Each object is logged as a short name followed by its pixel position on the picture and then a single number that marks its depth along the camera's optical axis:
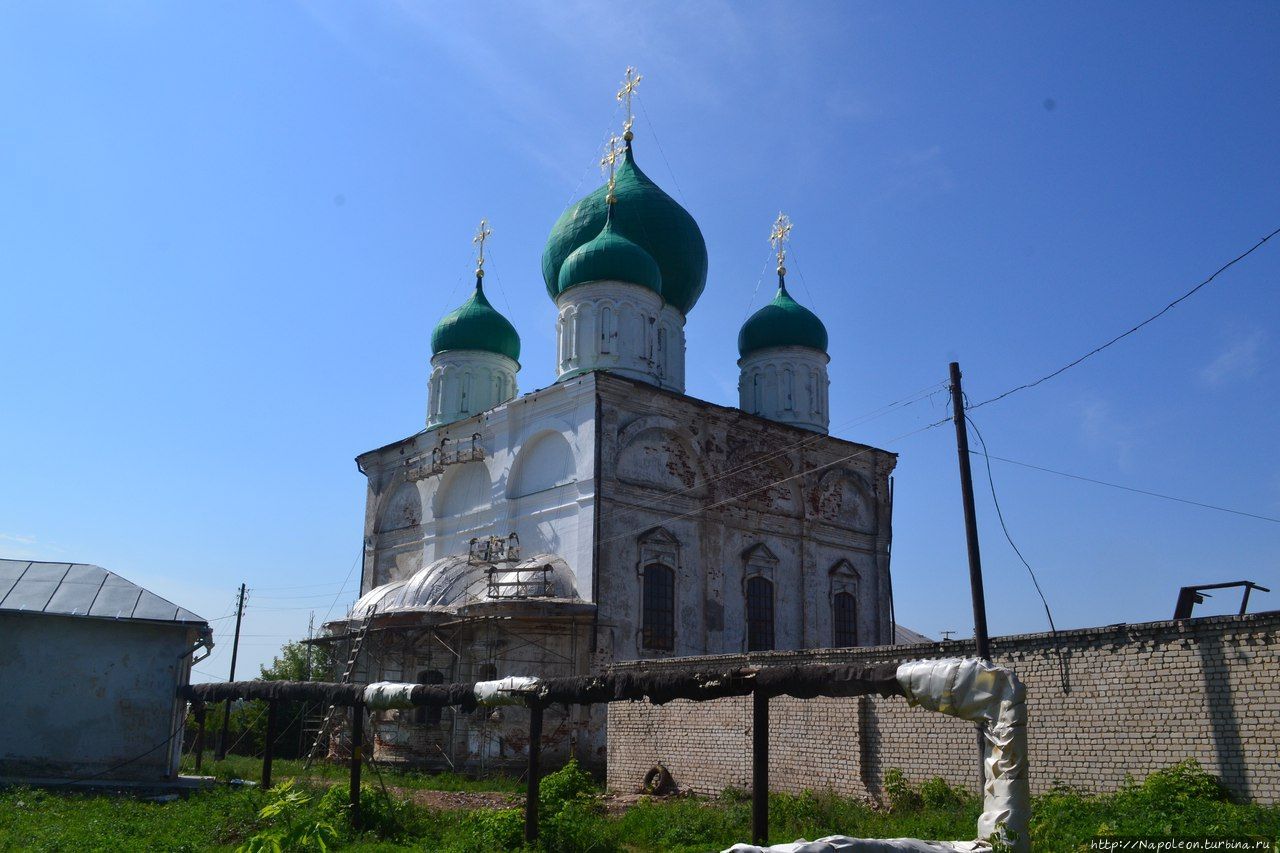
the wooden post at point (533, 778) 9.86
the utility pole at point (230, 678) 21.94
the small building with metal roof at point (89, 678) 15.33
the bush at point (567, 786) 11.55
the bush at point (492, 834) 9.80
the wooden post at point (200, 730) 18.10
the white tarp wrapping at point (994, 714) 7.26
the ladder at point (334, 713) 20.45
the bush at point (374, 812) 10.83
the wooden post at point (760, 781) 8.19
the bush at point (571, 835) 9.93
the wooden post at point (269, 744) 13.18
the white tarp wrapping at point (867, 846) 6.22
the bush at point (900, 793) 12.79
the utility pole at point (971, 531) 12.04
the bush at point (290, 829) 7.94
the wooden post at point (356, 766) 11.04
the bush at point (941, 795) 12.38
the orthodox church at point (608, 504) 20.50
